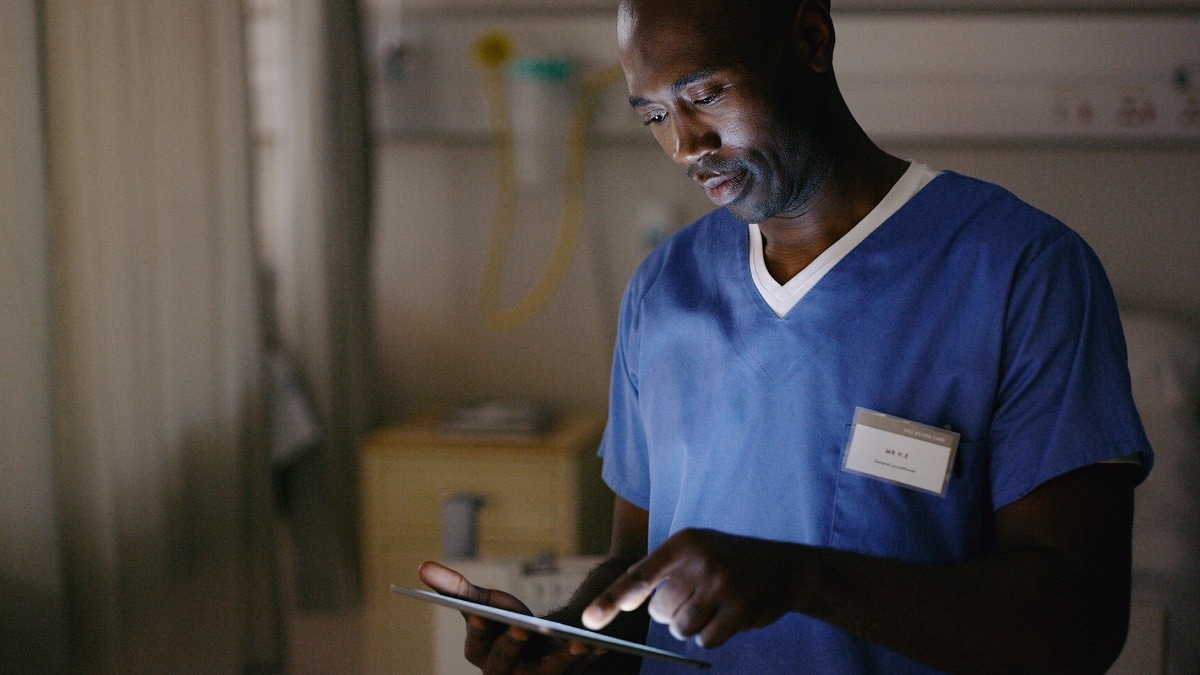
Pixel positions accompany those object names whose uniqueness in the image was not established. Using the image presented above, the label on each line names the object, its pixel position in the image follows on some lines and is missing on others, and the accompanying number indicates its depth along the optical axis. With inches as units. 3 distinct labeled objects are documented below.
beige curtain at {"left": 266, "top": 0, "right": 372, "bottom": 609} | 108.6
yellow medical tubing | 116.1
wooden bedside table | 101.3
